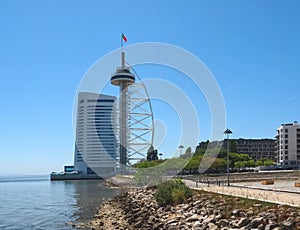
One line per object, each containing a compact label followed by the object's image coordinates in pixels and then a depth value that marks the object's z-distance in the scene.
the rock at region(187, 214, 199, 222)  18.18
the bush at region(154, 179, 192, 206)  24.43
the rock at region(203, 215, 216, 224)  16.79
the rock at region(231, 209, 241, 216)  16.50
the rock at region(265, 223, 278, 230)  13.19
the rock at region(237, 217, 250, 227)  14.71
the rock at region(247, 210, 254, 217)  15.68
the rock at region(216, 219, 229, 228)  15.67
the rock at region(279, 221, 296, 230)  12.85
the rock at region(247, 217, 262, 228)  14.10
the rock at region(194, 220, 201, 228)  17.02
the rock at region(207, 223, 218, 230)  15.74
